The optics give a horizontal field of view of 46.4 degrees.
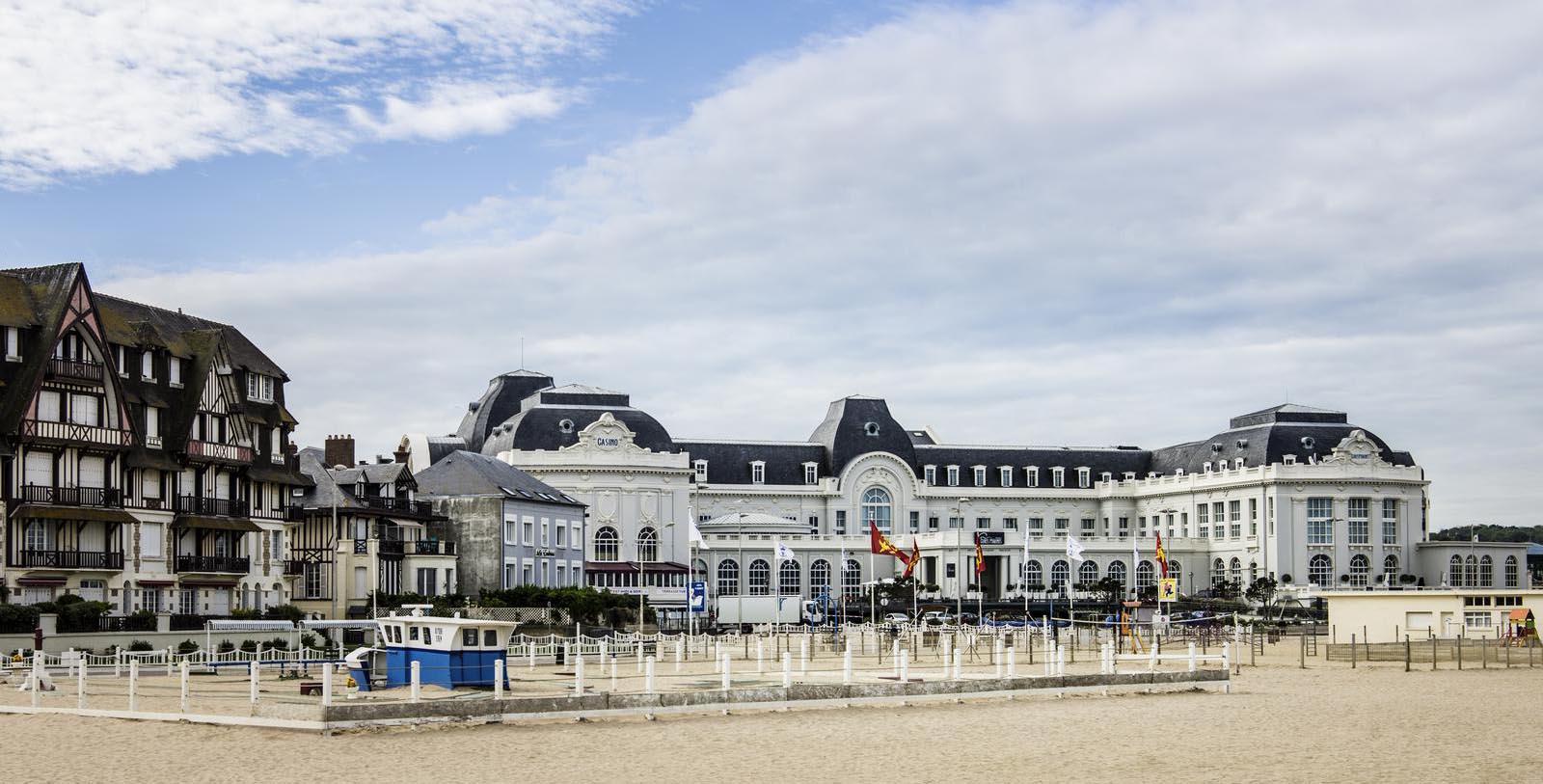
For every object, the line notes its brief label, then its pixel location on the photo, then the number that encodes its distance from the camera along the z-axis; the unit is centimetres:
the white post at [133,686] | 3494
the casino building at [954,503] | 12306
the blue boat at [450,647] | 3828
